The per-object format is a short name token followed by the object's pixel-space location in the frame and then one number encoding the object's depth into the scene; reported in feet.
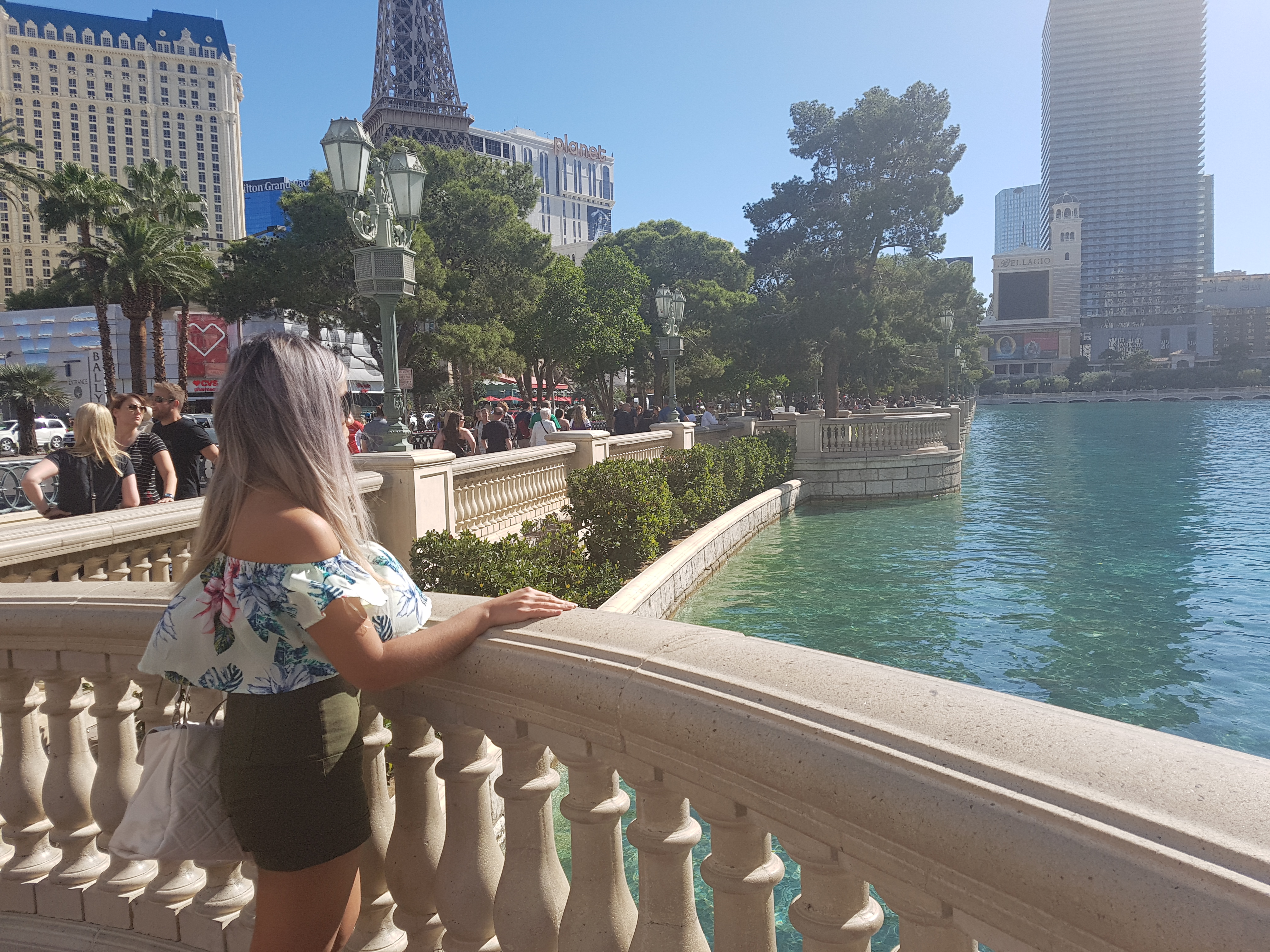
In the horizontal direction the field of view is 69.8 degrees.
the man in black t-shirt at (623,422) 71.87
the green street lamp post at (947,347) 131.23
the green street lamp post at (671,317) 66.80
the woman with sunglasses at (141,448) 20.45
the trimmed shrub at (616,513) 34.88
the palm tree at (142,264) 106.73
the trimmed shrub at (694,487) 45.62
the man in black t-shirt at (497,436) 47.60
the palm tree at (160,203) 113.70
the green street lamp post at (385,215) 29.63
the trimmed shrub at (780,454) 70.28
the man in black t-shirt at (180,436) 21.03
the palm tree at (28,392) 94.07
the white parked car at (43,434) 103.40
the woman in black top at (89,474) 18.74
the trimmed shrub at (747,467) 57.72
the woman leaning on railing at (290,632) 5.95
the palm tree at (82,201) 103.76
